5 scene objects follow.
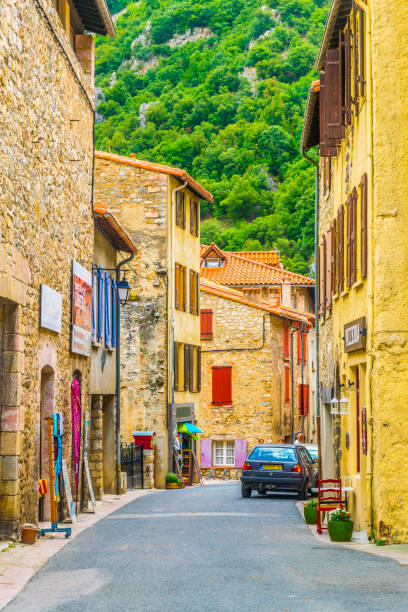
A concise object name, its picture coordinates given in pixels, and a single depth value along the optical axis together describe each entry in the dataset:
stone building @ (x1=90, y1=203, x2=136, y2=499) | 20.84
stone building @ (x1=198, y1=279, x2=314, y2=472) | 42.47
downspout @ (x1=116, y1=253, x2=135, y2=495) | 23.81
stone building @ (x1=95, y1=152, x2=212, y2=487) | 31.27
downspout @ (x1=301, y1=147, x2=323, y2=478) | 21.47
